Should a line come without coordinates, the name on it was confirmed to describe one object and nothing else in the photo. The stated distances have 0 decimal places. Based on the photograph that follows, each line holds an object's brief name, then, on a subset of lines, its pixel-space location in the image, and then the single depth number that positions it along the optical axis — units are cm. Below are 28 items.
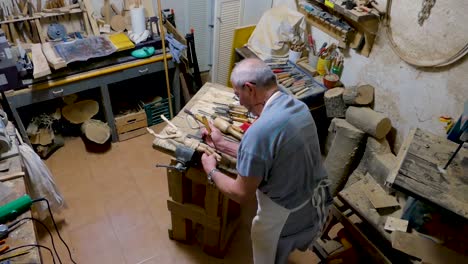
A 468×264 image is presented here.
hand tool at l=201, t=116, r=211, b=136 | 198
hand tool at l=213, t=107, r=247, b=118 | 215
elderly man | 153
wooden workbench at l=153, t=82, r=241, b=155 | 210
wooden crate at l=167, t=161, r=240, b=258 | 212
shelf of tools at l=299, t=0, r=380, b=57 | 247
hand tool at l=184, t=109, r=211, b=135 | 199
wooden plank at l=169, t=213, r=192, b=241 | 242
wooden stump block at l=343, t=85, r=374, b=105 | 268
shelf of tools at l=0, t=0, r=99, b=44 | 287
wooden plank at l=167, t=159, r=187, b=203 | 211
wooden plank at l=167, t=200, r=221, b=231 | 225
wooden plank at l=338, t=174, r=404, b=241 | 209
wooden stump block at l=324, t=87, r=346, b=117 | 273
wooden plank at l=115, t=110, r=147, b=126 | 335
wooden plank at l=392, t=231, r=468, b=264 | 175
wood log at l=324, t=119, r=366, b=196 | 260
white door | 340
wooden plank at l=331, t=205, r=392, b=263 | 206
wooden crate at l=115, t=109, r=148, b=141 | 337
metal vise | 184
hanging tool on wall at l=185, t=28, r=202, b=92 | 352
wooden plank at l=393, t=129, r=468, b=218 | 157
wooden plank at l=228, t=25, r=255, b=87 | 345
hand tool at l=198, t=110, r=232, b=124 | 210
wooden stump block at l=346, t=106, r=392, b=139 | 249
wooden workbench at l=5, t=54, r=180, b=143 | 271
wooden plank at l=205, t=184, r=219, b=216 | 209
